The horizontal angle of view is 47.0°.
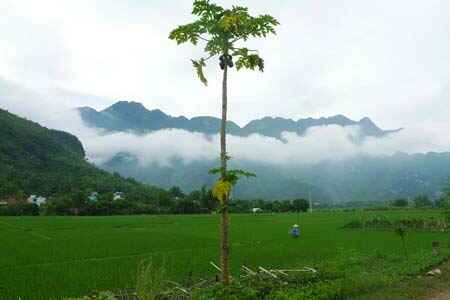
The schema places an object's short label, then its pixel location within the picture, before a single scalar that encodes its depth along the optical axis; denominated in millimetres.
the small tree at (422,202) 110625
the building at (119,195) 102500
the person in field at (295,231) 35853
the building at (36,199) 91525
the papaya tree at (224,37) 10062
